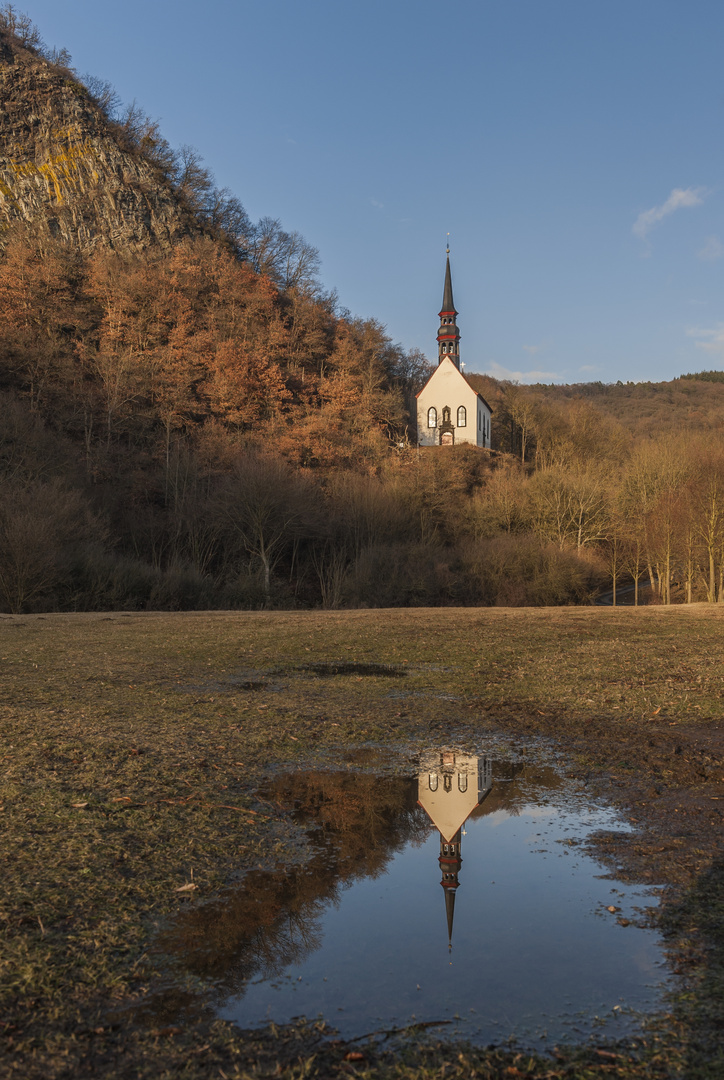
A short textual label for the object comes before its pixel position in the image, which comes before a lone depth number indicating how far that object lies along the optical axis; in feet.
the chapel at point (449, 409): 294.05
